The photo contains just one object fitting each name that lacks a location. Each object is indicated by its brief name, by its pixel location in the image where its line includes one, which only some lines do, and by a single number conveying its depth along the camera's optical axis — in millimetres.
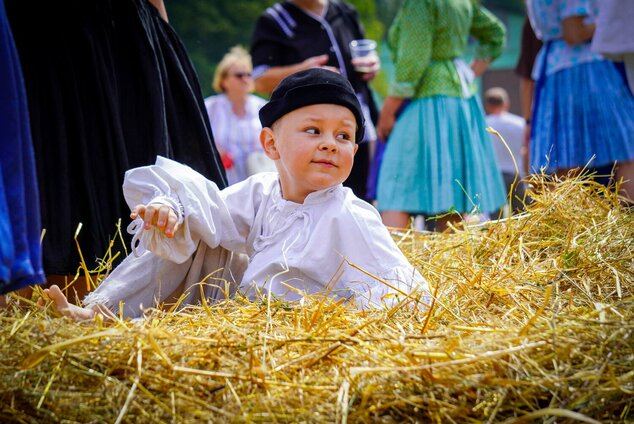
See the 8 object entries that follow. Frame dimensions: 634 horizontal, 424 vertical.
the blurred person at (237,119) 7328
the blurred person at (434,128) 4977
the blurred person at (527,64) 5857
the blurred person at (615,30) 3677
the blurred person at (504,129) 8492
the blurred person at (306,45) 5137
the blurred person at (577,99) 4266
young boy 2635
